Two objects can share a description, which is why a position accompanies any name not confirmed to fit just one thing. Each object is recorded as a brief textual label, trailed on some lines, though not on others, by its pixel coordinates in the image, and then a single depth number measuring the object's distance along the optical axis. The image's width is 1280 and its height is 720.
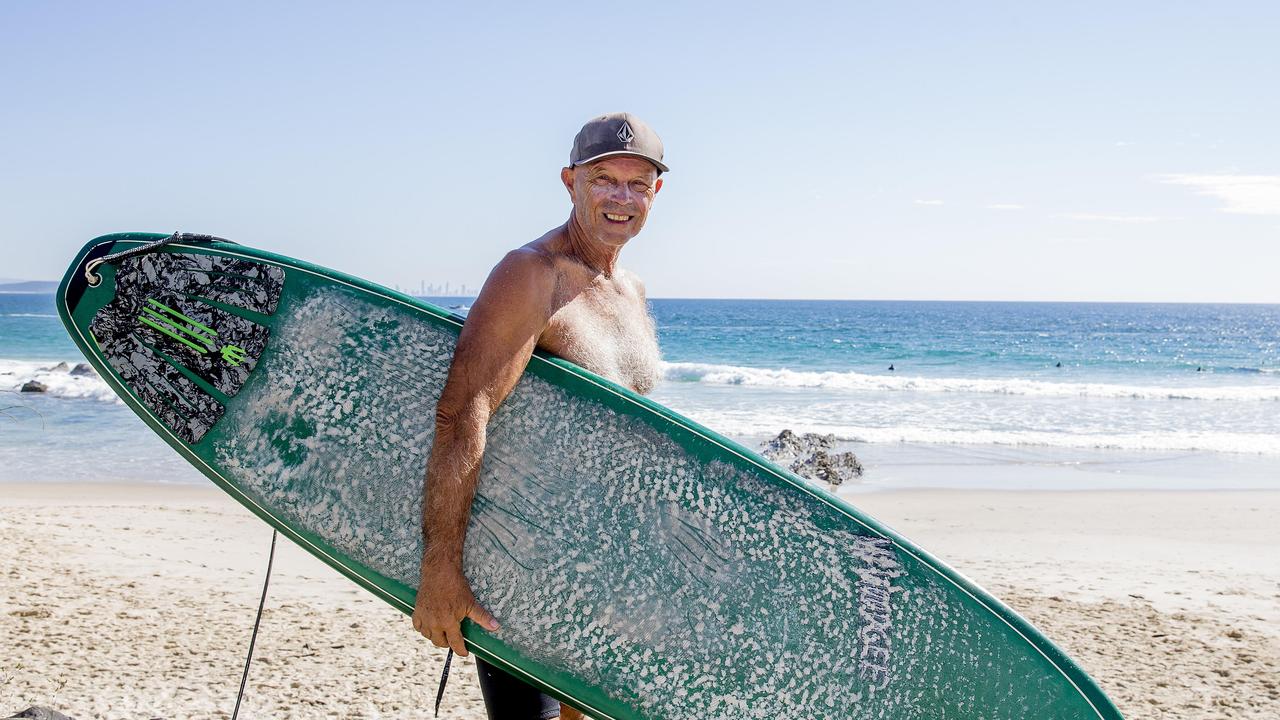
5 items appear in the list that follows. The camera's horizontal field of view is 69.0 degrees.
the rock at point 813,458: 8.34
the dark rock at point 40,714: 2.63
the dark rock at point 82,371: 15.93
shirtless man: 1.66
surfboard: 1.90
